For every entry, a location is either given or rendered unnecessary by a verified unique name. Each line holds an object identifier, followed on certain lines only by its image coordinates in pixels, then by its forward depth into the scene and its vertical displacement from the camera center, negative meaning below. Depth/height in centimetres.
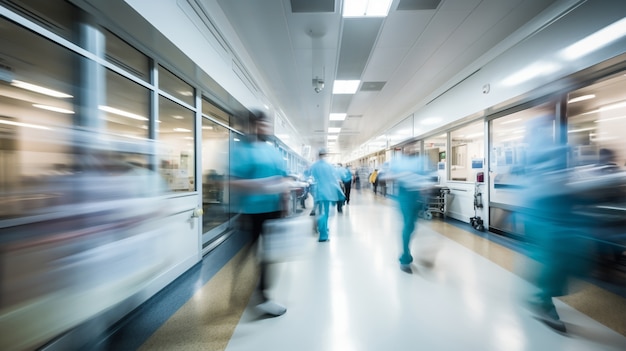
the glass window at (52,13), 145 +110
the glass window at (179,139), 294 +51
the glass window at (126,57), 207 +115
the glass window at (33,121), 97 +31
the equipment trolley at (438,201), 610 -71
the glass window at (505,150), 411 +47
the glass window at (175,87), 279 +116
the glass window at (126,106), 214 +70
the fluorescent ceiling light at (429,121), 604 +148
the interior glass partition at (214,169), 405 +11
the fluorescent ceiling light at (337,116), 905 +237
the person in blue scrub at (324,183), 389 -14
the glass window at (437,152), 678 +71
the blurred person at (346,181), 698 -20
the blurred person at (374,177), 1041 -11
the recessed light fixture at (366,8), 299 +222
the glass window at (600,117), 280 +76
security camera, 525 +206
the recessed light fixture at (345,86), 576 +232
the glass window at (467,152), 518 +56
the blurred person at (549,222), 166 -36
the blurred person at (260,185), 185 -8
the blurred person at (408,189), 276 -18
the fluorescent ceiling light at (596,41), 227 +142
